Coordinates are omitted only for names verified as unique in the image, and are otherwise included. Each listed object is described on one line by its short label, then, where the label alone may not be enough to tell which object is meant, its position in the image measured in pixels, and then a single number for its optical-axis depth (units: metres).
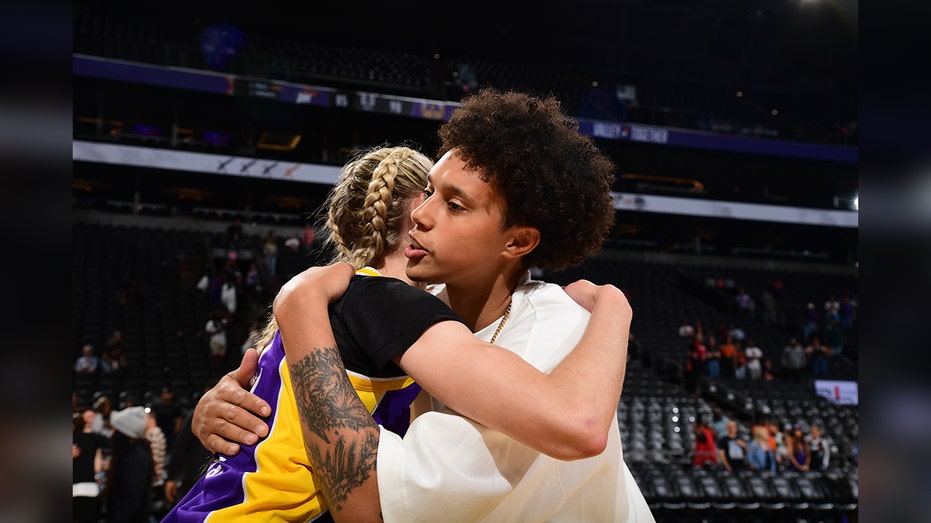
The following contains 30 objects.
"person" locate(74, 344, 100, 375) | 10.77
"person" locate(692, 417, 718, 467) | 10.28
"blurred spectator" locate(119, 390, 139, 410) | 9.68
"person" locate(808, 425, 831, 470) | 10.88
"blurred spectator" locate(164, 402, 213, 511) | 3.78
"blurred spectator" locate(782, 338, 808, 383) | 16.61
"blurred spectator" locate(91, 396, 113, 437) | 8.01
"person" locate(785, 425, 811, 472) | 10.55
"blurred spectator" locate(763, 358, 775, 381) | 16.70
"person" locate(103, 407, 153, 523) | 5.99
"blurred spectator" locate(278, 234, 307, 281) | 16.20
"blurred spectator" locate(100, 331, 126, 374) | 11.02
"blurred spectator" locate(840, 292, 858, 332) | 19.33
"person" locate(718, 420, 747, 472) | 10.09
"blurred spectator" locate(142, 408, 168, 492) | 6.80
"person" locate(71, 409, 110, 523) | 5.25
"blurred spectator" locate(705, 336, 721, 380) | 15.45
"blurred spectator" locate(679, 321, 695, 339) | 17.59
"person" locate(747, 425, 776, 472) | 10.32
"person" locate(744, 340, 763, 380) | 15.80
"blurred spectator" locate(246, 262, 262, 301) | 14.68
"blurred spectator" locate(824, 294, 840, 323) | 19.31
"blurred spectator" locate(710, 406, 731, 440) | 10.96
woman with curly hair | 1.43
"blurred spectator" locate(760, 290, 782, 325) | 20.62
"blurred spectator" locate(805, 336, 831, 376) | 16.98
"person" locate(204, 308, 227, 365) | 11.98
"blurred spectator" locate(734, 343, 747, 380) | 15.70
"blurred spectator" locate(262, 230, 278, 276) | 15.96
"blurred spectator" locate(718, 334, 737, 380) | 15.65
